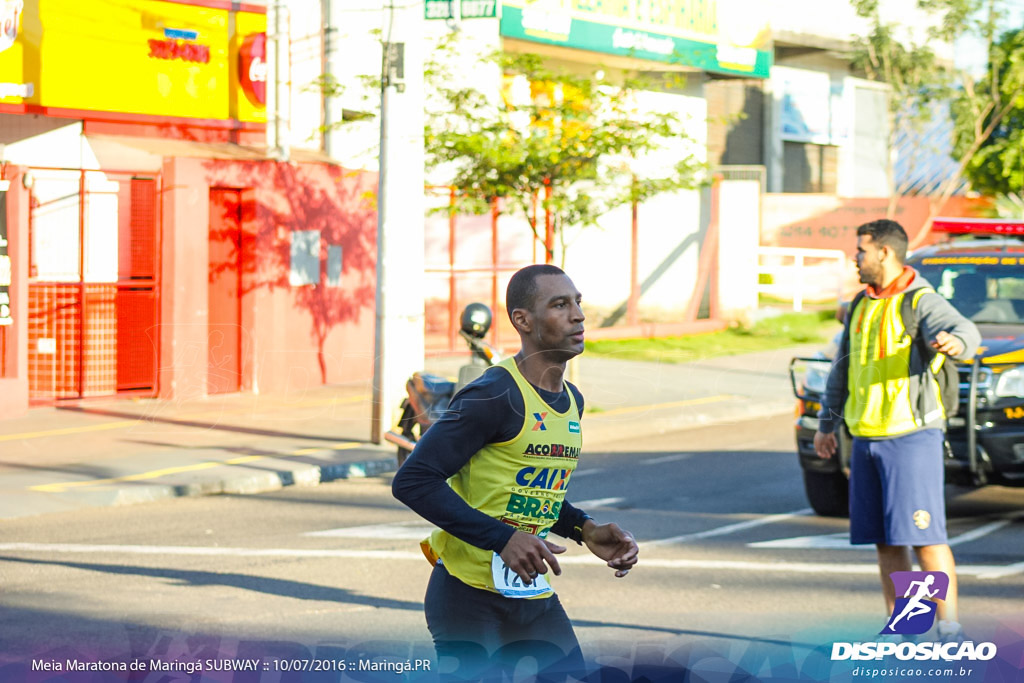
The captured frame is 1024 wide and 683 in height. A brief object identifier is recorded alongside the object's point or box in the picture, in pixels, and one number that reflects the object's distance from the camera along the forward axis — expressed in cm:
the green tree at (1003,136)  3359
